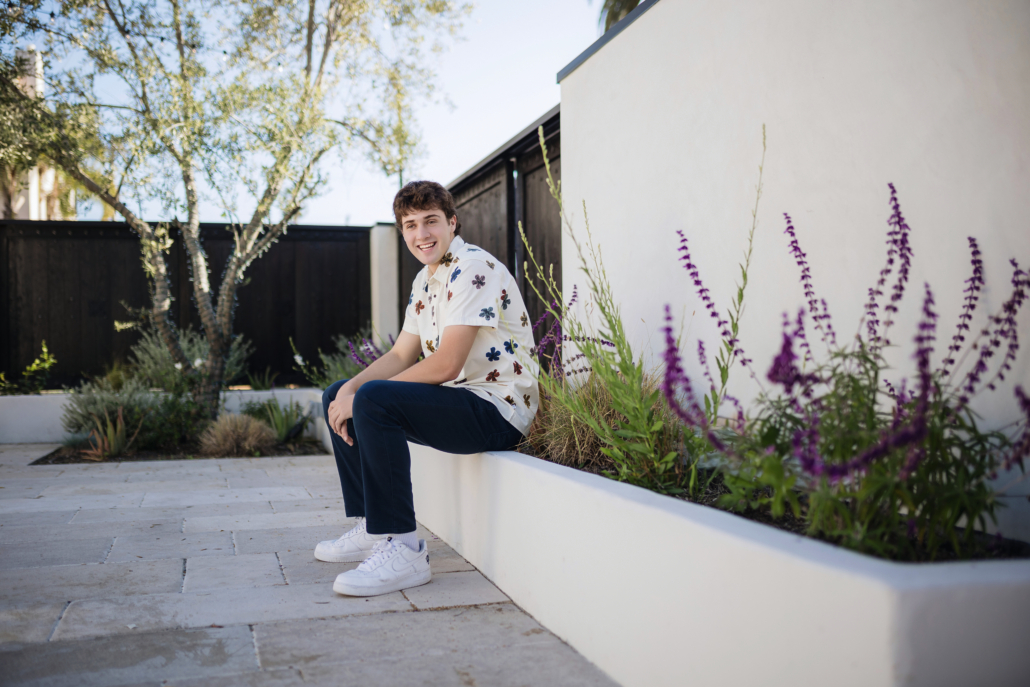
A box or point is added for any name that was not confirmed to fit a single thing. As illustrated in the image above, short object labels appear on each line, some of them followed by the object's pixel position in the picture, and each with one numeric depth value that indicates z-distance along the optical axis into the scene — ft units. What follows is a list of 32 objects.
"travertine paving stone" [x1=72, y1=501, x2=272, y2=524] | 10.91
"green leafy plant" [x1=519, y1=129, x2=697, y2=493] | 6.41
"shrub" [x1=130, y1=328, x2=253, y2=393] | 19.40
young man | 7.73
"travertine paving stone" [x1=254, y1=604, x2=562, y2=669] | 5.95
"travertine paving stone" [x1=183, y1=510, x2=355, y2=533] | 10.51
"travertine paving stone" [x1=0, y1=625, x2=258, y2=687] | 5.46
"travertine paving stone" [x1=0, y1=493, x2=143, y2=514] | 11.61
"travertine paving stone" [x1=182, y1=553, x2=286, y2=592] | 7.83
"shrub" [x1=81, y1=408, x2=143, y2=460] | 16.83
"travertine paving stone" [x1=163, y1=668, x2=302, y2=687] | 5.37
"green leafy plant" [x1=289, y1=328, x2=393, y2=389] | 15.08
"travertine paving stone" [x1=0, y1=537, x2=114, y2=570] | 8.59
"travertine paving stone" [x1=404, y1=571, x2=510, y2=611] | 7.35
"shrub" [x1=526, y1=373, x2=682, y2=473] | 7.68
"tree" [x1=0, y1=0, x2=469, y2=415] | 17.08
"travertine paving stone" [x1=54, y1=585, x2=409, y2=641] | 6.57
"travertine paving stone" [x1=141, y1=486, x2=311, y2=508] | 12.20
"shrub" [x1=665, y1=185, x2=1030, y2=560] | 4.14
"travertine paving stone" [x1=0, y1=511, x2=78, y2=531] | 10.57
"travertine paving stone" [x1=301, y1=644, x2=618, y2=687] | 5.46
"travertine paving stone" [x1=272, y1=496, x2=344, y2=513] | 11.80
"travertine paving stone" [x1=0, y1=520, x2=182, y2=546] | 9.78
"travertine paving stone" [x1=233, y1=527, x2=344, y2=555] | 9.36
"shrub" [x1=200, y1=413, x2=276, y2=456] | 17.48
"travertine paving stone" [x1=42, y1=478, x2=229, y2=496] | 12.96
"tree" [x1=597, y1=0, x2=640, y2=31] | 34.86
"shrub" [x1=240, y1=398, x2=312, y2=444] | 18.88
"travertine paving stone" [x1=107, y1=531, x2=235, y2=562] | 8.96
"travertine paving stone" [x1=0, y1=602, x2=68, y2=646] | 6.21
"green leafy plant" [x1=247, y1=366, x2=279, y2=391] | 23.73
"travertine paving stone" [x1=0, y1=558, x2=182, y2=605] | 7.40
